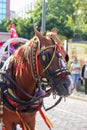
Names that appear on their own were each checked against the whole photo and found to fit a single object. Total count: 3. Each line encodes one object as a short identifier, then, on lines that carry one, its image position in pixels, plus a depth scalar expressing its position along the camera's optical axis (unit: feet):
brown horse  13.57
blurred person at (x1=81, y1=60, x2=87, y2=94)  46.65
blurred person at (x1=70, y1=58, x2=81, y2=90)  50.83
